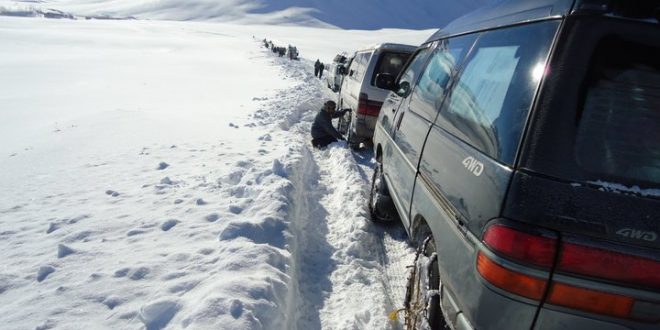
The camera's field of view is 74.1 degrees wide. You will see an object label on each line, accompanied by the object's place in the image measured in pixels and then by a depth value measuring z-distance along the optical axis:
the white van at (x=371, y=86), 7.61
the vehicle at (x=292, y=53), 37.88
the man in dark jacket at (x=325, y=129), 8.40
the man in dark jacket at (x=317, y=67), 26.28
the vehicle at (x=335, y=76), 16.66
